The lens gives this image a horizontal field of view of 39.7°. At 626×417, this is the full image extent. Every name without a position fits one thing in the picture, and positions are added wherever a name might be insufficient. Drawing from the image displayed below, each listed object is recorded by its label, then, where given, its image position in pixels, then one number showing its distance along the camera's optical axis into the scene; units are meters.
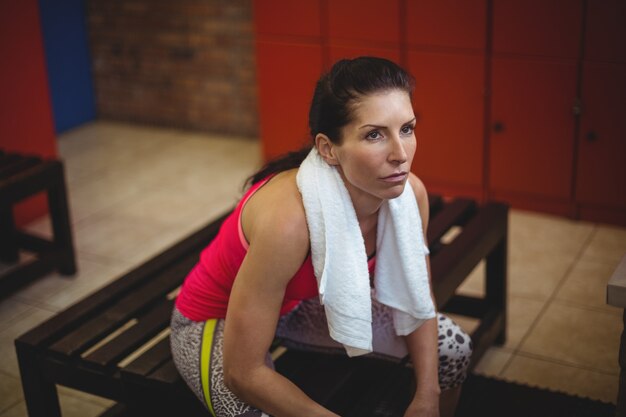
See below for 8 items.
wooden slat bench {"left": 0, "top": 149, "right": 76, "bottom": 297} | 3.39
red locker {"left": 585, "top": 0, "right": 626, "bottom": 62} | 3.62
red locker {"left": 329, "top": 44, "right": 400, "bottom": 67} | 4.18
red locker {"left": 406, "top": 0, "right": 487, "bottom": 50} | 3.93
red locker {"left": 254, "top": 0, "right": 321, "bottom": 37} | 4.30
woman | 1.85
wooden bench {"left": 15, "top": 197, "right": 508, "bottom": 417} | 2.22
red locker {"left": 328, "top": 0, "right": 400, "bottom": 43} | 4.12
